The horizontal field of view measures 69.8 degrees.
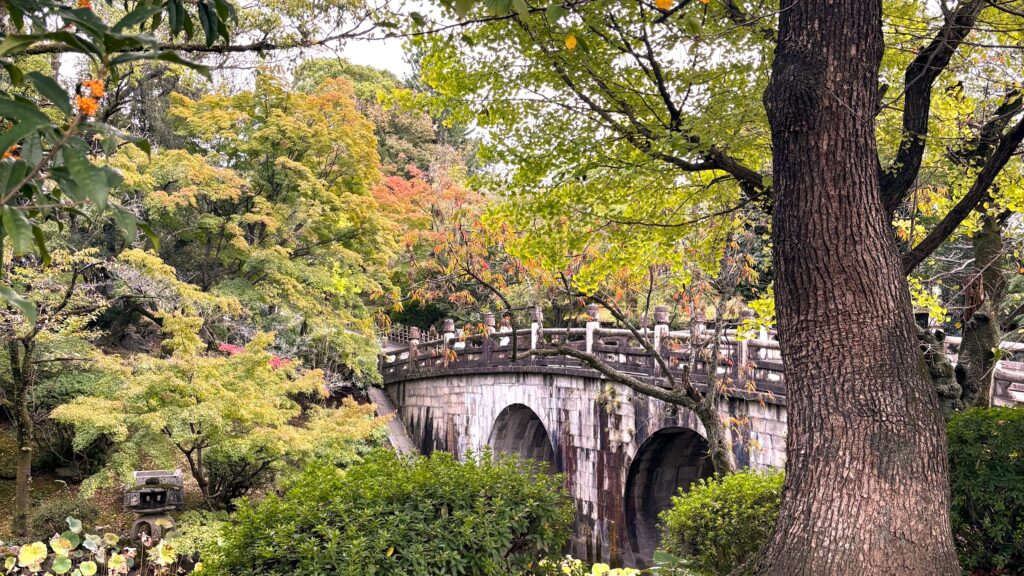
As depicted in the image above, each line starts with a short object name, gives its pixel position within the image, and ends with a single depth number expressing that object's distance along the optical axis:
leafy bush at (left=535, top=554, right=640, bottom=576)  4.64
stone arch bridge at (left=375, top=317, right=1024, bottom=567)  10.69
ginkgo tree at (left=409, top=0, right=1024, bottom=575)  3.32
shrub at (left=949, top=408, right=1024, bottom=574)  4.72
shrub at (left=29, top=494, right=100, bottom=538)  10.77
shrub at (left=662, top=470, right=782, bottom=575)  5.52
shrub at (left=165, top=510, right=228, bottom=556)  9.38
